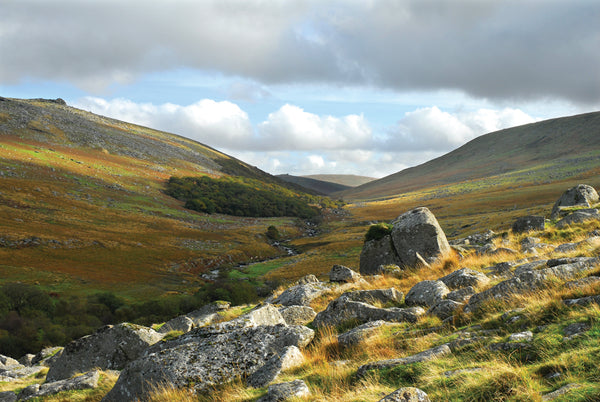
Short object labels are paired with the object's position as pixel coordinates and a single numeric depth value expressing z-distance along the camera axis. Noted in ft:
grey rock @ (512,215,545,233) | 92.95
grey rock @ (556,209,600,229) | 82.33
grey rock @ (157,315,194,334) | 60.75
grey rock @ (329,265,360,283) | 68.13
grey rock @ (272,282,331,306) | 59.98
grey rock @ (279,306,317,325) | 47.32
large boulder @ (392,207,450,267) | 82.69
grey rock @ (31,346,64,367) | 73.98
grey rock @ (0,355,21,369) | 70.68
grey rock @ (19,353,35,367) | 78.76
